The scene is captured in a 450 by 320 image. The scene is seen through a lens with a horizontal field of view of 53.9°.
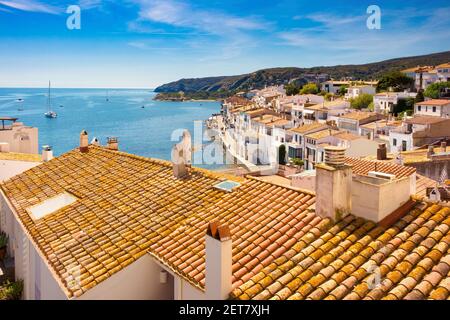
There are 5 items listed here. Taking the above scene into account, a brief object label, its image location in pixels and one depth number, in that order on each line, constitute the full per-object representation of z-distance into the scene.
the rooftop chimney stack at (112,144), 16.42
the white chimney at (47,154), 17.81
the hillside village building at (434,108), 51.70
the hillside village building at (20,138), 25.84
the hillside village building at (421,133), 39.53
